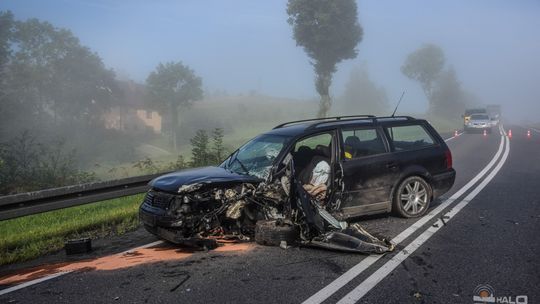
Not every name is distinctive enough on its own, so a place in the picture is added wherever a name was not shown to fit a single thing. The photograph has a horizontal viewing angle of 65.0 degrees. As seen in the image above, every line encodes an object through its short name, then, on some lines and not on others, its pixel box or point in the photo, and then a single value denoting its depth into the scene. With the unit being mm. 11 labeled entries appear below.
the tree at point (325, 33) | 39688
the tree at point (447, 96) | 79625
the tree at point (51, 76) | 48469
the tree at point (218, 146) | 13308
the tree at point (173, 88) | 71688
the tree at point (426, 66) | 82500
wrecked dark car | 5445
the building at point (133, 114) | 57281
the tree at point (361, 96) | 85750
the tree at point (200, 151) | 13125
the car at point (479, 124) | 34250
